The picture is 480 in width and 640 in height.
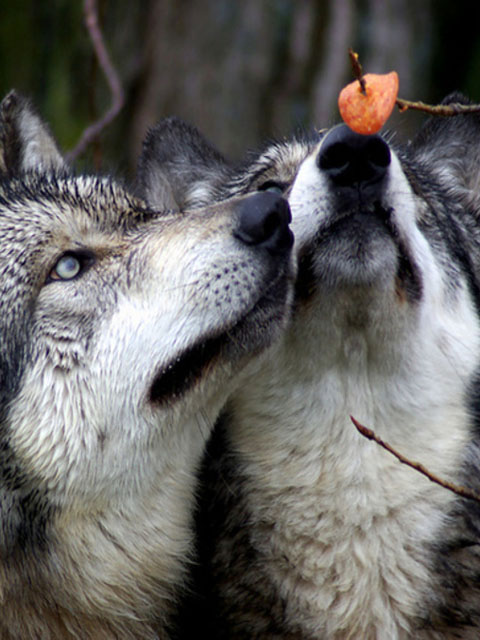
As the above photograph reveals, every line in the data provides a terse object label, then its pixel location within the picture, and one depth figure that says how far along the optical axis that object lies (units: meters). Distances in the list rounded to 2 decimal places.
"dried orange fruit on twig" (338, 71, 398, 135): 5.50
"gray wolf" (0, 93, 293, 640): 5.66
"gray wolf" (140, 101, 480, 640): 5.83
